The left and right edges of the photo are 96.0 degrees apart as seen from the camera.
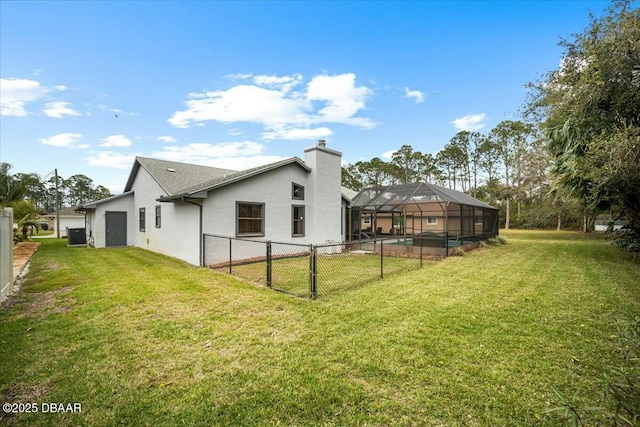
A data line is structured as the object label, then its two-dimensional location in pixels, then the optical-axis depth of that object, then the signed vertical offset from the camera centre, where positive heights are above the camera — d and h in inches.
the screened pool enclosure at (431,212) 501.4 +2.2
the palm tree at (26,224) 641.9 -21.8
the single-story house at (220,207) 387.5 +11.9
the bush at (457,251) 474.8 -64.5
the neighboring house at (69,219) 1115.9 -17.1
